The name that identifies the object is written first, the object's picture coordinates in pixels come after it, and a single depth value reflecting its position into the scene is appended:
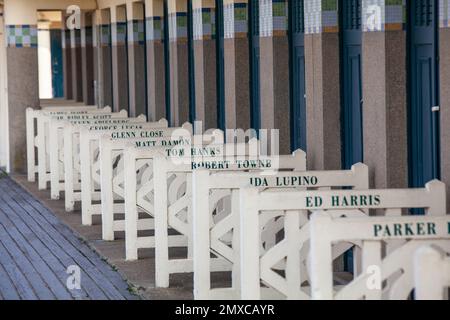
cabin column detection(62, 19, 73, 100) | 21.81
